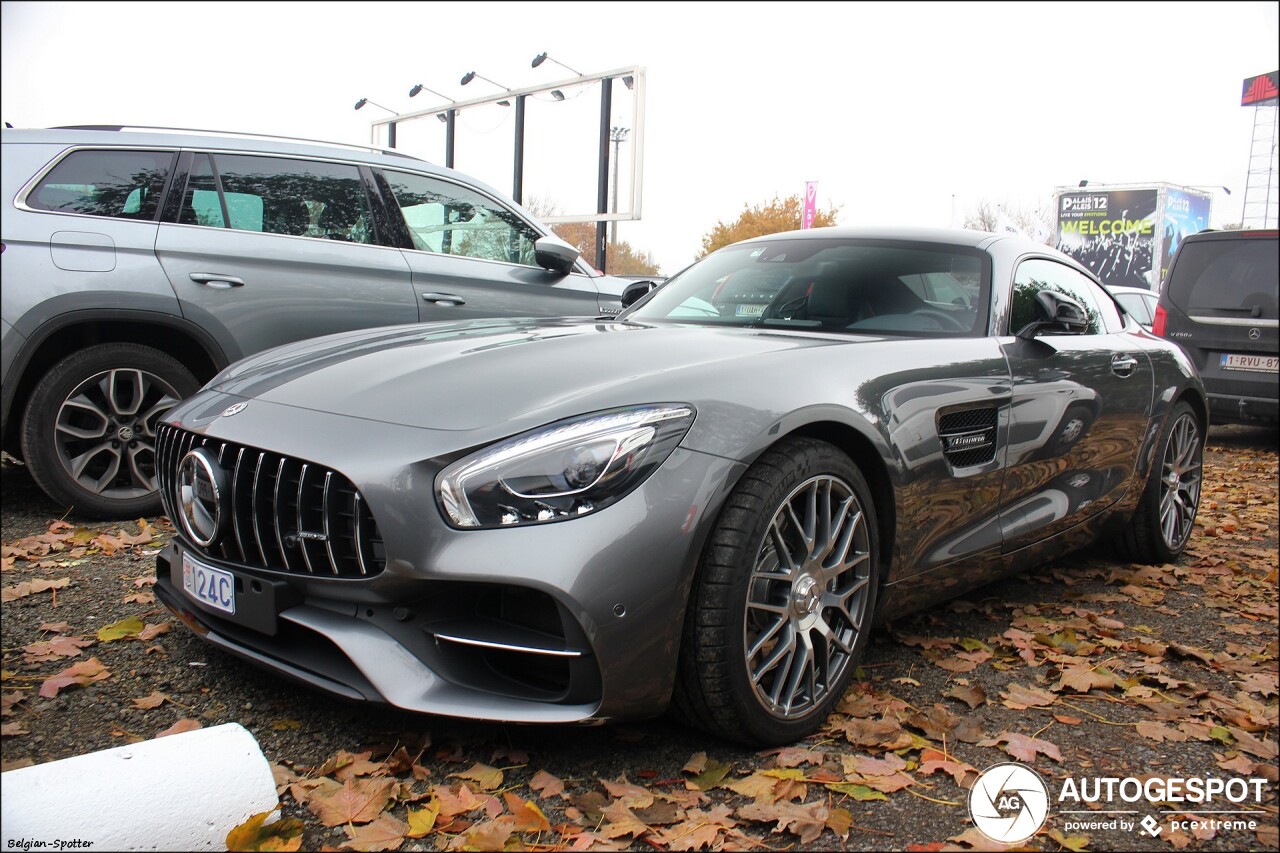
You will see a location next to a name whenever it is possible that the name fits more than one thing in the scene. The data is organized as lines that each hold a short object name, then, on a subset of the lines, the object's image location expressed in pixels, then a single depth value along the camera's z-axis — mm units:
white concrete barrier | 1867
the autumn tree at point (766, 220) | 39781
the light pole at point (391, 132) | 27919
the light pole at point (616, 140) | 27516
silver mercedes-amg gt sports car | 2266
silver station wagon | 4309
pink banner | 37781
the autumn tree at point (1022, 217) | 50344
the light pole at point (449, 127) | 25359
